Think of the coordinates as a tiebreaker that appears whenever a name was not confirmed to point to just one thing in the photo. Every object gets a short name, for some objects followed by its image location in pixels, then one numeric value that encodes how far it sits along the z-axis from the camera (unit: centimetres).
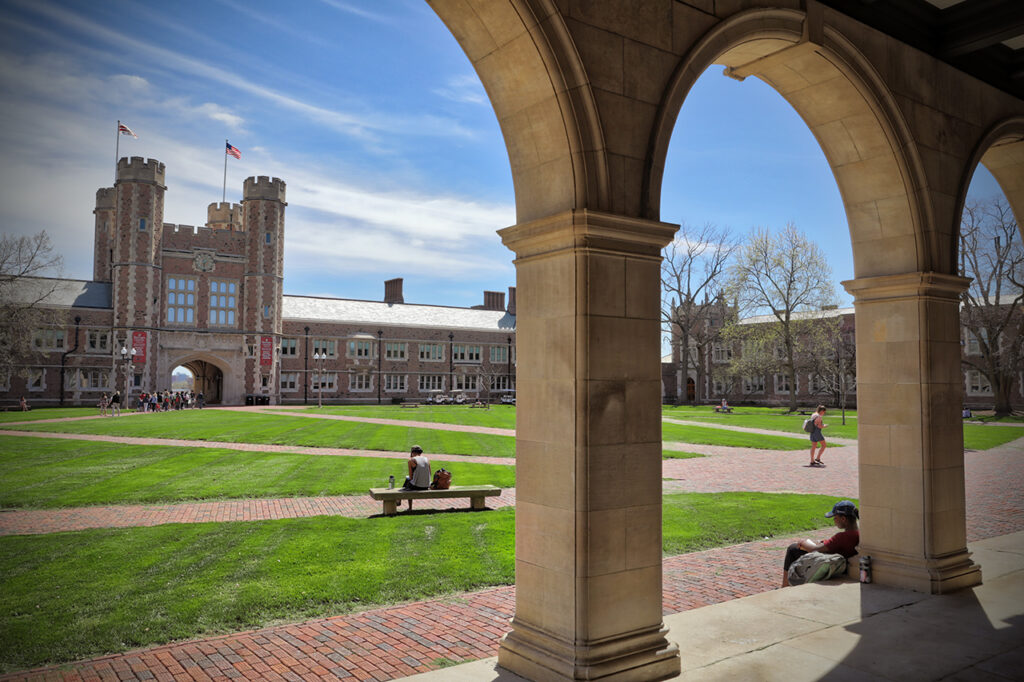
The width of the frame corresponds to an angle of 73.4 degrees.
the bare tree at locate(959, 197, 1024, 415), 3884
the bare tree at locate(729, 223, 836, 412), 4653
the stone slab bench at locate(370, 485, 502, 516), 1109
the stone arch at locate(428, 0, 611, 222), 419
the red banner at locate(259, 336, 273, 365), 5462
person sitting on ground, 704
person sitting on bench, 1148
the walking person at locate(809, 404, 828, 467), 1861
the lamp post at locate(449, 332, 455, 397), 6661
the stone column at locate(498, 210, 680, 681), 415
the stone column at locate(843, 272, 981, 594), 657
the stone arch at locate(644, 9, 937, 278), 558
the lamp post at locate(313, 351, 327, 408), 5425
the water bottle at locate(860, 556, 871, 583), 674
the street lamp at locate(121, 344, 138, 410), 4593
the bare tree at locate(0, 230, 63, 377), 3238
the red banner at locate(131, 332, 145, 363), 4941
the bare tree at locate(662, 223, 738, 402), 5616
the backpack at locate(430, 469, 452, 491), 1162
